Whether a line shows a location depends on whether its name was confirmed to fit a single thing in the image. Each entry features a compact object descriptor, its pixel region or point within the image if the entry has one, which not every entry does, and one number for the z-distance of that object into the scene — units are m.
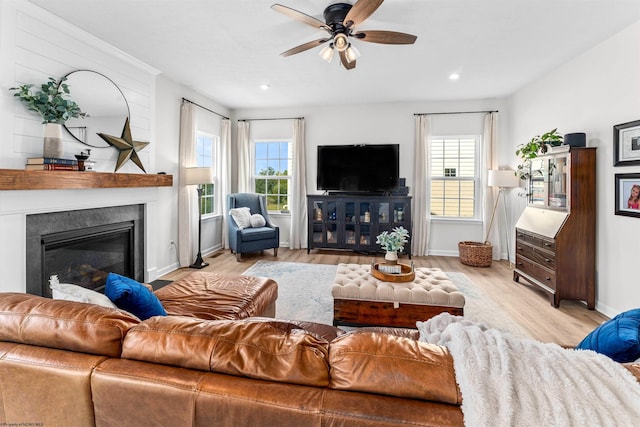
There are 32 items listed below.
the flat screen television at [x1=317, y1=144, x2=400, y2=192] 5.35
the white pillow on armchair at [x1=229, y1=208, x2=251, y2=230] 5.09
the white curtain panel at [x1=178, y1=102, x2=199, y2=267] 4.43
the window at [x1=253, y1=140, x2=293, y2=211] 6.00
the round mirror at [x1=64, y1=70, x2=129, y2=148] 2.81
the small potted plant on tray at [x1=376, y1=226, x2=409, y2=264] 2.90
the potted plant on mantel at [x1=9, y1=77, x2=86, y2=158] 2.43
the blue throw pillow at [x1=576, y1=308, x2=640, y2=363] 1.09
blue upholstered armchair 4.91
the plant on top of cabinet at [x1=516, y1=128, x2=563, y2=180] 3.45
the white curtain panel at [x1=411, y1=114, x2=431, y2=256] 5.31
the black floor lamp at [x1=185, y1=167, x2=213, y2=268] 4.30
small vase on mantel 2.48
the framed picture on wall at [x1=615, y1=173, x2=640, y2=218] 2.66
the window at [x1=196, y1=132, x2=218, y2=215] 5.17
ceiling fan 2.22
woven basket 4.62
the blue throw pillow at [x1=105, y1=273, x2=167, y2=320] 1.46
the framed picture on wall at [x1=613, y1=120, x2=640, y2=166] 2.65
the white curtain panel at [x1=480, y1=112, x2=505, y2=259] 5.08
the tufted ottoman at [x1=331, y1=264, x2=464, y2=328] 2.42
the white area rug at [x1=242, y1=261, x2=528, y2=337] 2.84
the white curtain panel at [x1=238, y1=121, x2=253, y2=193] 5.89
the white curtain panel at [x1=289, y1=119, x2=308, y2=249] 5.72
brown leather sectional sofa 0.78
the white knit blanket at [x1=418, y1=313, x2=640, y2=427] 0.70
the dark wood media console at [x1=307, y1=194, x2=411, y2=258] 5.24
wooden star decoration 3.21
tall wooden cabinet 3.11
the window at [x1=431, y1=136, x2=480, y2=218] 5.38
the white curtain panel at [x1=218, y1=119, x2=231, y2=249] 5.62
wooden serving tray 2.64
